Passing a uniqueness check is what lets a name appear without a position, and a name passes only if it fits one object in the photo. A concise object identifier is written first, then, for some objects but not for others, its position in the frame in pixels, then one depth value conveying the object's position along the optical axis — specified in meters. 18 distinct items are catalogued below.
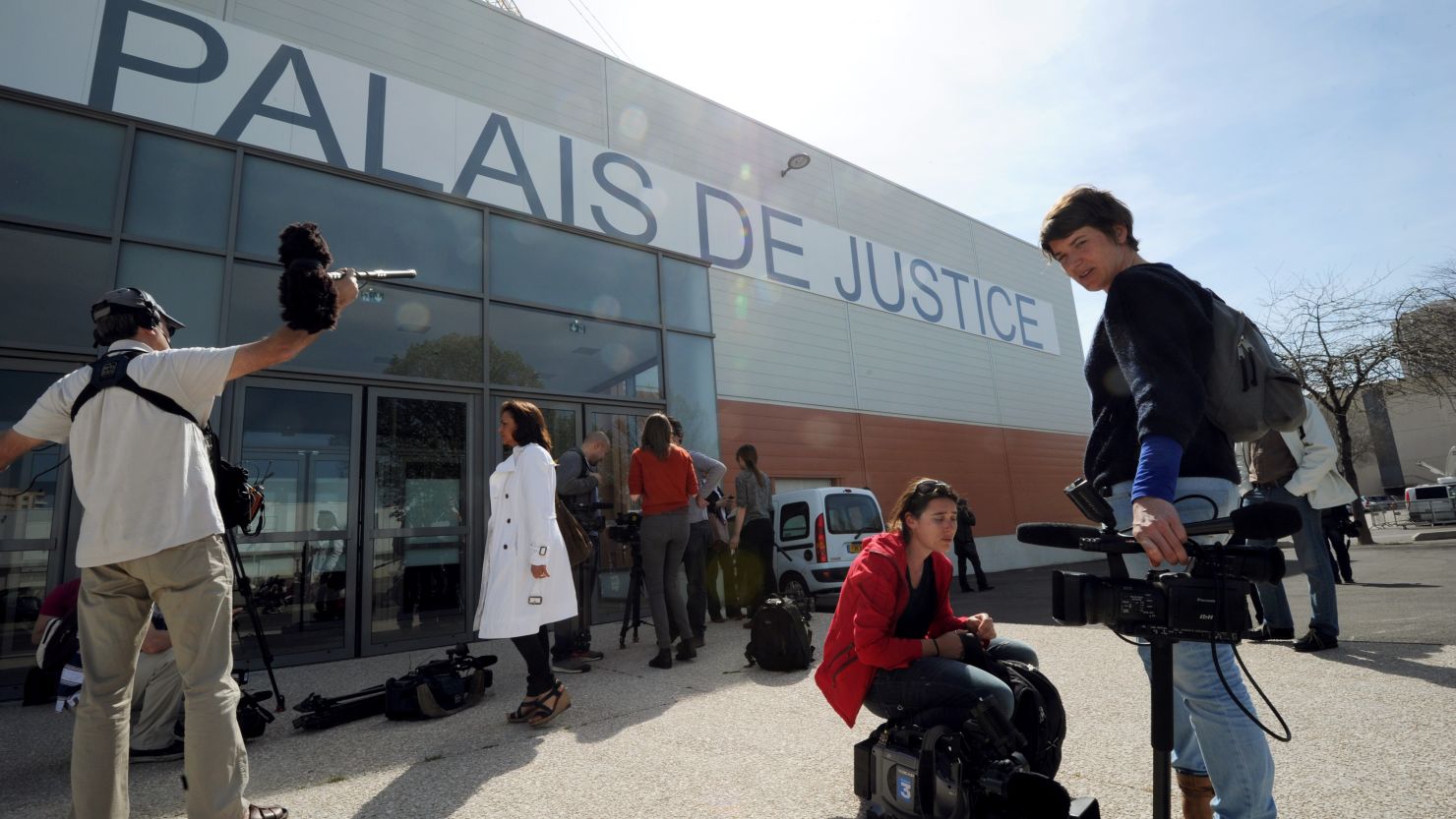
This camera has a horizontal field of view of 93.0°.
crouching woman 2.32
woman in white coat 3.84
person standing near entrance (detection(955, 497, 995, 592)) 10.50
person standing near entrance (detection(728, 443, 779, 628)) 7.84
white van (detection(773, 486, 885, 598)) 8.78
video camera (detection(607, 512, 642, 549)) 5.91
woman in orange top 5.38
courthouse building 6.18
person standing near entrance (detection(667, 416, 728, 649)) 6.16
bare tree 14.36
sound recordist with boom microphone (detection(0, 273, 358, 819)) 2.16
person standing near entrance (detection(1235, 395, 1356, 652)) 4.52
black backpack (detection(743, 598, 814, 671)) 4.91
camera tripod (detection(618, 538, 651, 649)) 6.24
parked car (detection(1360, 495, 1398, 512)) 28.84
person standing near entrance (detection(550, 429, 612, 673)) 5.41
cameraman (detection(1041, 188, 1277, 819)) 1.56
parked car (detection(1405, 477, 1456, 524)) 20.06
